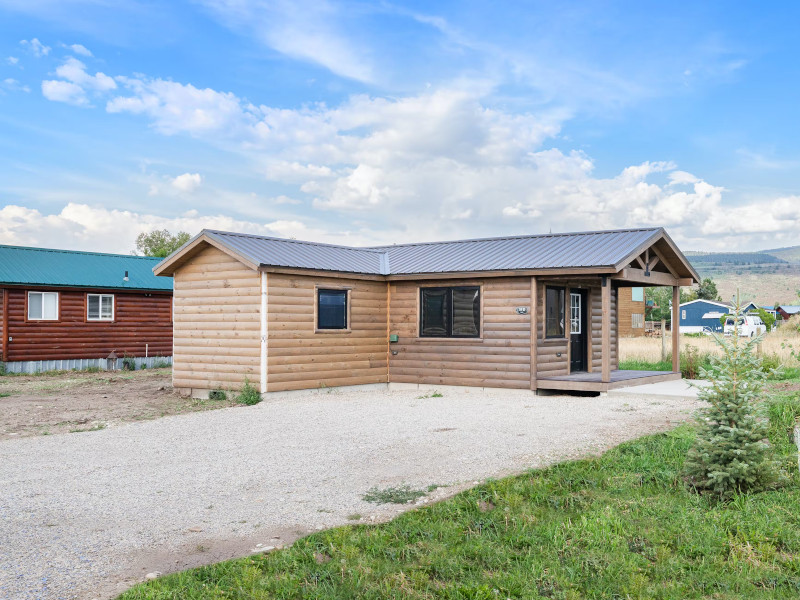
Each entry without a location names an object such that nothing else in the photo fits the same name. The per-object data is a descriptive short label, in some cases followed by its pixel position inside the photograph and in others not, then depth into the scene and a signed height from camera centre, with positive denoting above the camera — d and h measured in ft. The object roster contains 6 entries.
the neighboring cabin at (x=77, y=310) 72.74 +1.34
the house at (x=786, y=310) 222.89 +3.08
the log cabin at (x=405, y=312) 46.47 +0.65
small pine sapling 20.57 -3.37
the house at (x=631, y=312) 147.23 +1.73
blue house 220.23 +2.23
